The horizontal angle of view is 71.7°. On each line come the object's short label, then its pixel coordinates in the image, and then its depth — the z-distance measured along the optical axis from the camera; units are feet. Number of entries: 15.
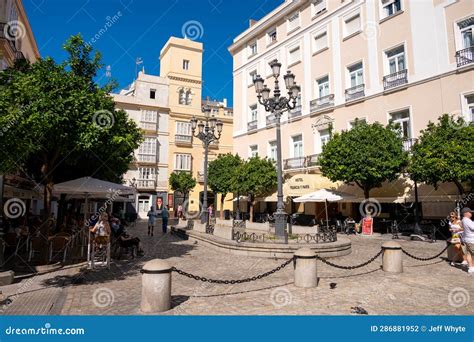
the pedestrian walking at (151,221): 53.83
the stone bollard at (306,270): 21.88
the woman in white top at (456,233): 29.43
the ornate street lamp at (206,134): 53.11
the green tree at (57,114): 20.71
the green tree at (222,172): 90.74
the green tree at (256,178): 73.61
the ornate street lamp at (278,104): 36.32
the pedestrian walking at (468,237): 26.23
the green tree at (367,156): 51.72
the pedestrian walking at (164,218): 58.90
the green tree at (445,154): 41.42
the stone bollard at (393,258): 26.40
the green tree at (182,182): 116.26
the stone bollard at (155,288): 17.10
